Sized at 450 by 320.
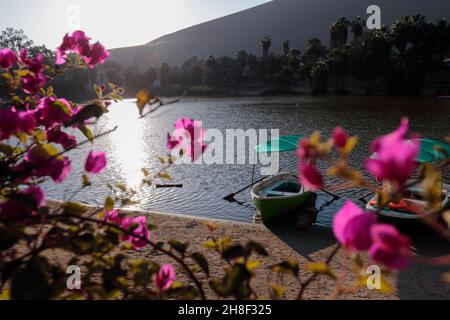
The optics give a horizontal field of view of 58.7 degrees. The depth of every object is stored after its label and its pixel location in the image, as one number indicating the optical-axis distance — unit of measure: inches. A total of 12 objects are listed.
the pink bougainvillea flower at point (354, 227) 42.5
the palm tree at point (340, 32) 3385.8
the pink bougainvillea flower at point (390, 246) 39.4
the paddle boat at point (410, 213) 388.9
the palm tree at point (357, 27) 3425.2
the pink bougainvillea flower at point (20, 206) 61.3
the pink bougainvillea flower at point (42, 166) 67.8
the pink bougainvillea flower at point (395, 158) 37.1
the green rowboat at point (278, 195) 494.0
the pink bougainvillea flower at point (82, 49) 97.4
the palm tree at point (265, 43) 4413.9
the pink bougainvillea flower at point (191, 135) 82.7
